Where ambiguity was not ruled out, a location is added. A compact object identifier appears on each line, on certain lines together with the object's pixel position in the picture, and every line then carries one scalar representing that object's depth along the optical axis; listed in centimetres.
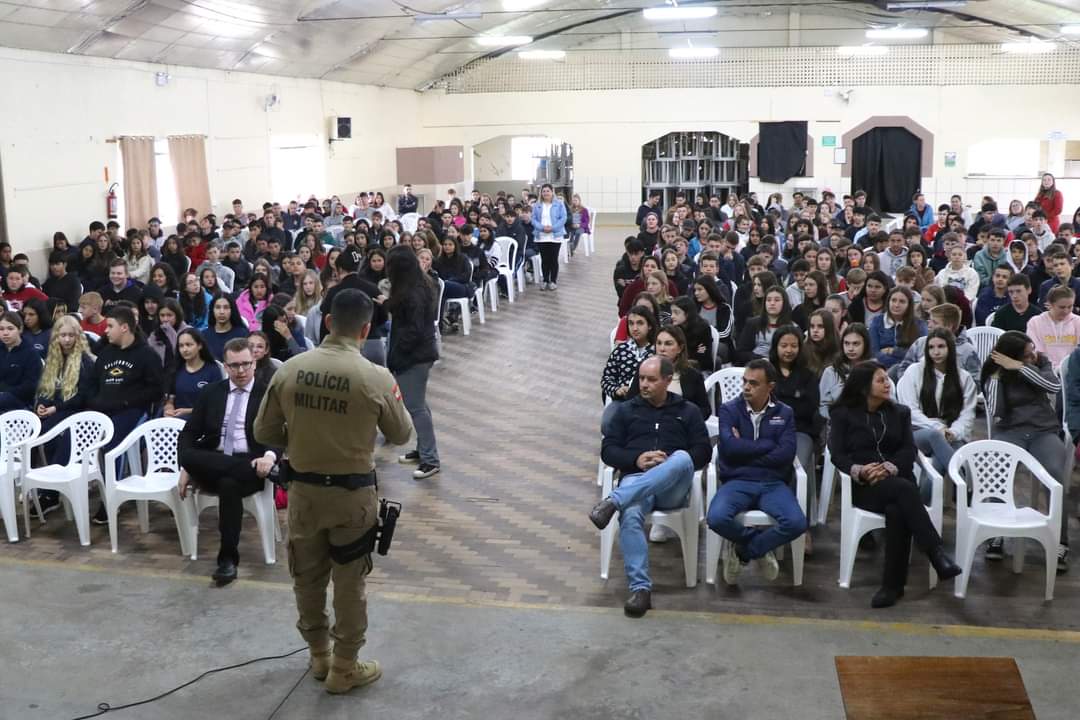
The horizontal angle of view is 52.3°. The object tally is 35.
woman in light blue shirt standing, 1332
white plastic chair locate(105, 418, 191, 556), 519
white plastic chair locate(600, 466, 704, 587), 479
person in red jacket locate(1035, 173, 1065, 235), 1474
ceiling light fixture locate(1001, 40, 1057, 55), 1856
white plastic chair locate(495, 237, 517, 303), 1281
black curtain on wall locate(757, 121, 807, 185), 2070
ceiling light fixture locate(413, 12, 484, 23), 1417
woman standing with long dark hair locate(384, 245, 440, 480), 627
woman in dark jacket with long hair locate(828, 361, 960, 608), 461
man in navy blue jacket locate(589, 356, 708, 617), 471
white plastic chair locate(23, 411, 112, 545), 539
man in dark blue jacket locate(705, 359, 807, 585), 466
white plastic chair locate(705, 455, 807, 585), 473
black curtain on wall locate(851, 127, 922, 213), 2044
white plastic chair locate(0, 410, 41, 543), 549
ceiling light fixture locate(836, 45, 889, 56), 2006
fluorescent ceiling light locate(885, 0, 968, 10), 1348
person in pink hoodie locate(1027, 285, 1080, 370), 643
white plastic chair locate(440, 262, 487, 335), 1079
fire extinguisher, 1198
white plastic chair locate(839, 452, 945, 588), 478
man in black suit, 499
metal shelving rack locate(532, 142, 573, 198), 2250
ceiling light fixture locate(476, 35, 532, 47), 1859
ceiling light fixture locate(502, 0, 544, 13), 1564
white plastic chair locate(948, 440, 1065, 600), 464
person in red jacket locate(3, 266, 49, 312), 863
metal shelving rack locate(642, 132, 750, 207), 2169
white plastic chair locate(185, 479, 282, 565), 511
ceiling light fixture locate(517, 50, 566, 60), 2066
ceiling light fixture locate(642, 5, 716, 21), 1407
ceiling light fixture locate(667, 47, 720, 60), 1936
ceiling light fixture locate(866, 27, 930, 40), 1688
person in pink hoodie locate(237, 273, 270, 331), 830
